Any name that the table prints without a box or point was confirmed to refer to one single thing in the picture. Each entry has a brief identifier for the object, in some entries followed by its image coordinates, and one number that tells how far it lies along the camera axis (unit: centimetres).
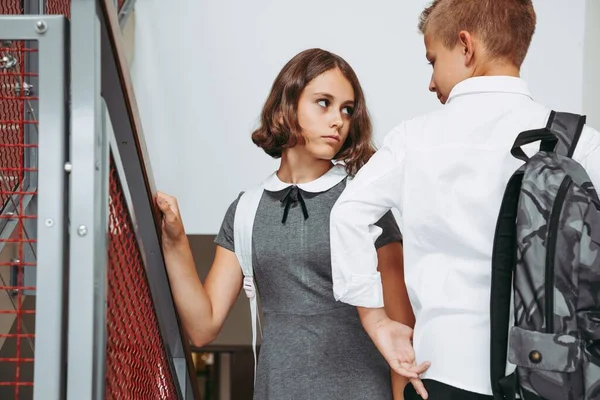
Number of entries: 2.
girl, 190
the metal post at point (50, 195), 128
